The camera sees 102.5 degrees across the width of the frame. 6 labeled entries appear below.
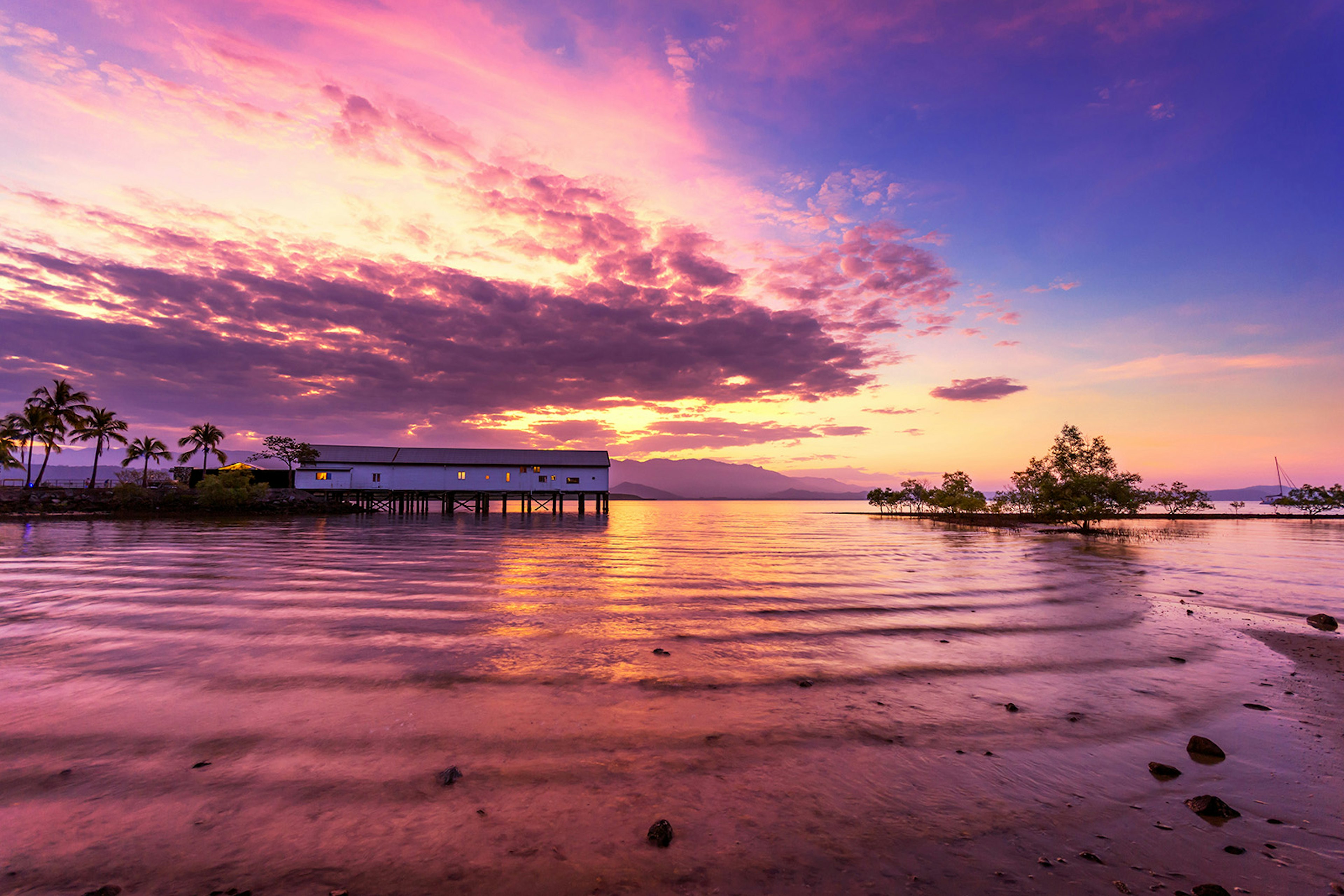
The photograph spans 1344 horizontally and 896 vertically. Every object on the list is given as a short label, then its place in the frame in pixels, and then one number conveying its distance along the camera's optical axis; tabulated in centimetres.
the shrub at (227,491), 5634
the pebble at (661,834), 420
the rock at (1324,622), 1260
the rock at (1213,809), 480
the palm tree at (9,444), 5409
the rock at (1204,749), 606
